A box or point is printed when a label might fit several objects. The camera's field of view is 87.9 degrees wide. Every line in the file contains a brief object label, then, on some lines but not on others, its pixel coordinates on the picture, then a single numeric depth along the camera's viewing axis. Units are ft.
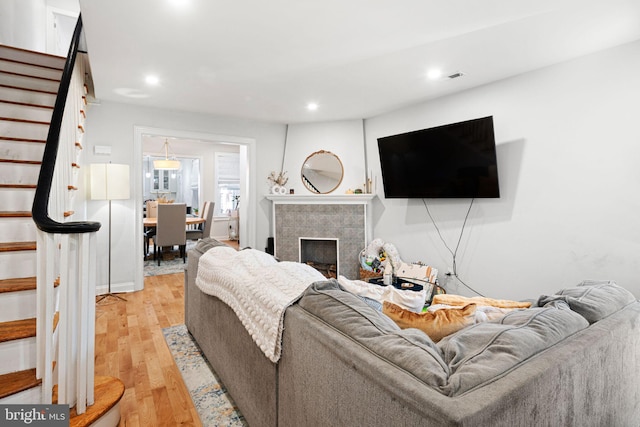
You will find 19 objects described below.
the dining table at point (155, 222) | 19.15
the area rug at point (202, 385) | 5.98
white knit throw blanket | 4.51
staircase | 4.95
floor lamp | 12.39
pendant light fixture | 23.59
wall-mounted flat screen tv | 10.86
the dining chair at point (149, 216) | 20.53
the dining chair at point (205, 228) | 21.21
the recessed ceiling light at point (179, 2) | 6.65
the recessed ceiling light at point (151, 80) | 10.77
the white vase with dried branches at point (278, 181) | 16.75
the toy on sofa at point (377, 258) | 14.42
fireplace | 15.80
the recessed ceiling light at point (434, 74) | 10.35
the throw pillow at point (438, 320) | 4.13
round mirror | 16.71
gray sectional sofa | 2.57
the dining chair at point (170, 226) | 18.20
